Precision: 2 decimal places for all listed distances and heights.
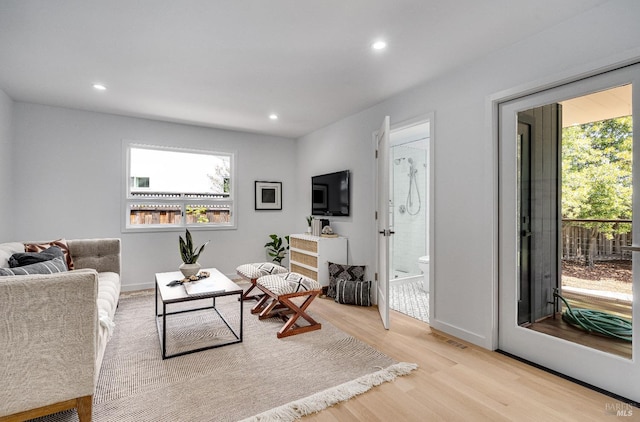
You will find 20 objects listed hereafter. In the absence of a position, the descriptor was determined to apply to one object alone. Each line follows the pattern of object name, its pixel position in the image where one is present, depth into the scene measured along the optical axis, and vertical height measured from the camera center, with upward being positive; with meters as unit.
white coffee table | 2.37 -0.68
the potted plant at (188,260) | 2.91 -0.49
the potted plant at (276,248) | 5.13 -0.66
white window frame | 4.25 +0.14
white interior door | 3.01 -0.12
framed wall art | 5.23 +0.25
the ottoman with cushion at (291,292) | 2.74 -0.75
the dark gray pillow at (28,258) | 2.38 -0.39
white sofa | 1.40 -0.65
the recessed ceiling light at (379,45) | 2.35 +1.28
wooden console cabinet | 4.06 -0.61
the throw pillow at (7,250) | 2.39 -0.36
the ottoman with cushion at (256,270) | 3.30 -0.67
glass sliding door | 1.88 -0.13
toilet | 4.22 -0.81
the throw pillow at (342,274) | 3.88 -0.81
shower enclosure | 5.07 +0.11
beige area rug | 1.73 -1.13
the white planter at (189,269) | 2.91 -0.57
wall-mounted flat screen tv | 4.21 +0.24
